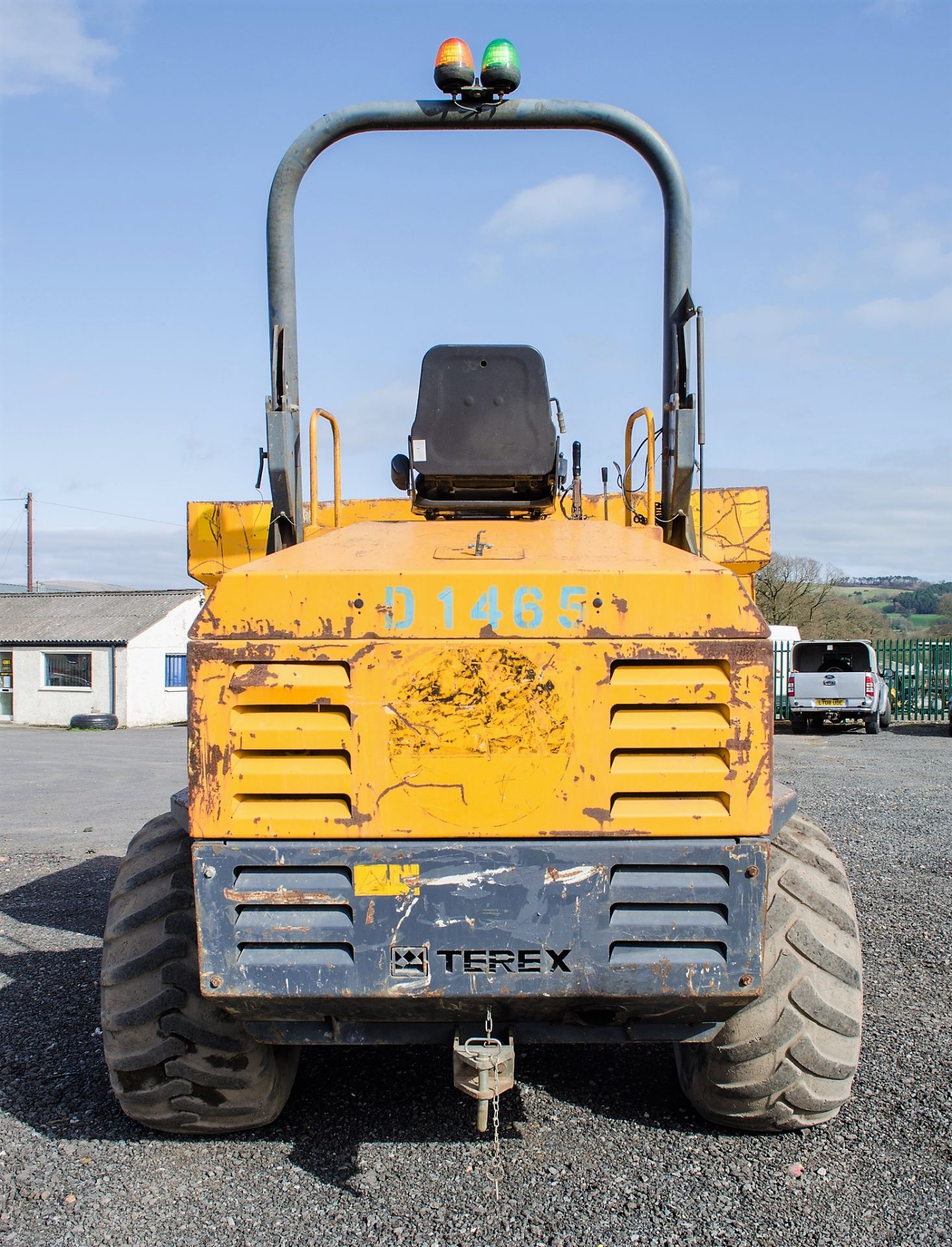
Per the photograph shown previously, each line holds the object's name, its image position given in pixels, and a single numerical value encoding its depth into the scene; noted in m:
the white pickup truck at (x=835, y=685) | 21.92
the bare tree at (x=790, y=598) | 41.44
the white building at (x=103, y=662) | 30.44
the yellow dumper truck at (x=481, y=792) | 2.95
